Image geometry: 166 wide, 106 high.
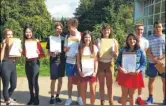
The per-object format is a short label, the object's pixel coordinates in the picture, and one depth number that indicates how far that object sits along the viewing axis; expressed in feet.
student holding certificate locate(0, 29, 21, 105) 5.65
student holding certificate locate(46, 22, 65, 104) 6.27
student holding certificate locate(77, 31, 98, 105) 5.69
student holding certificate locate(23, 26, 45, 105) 6.01
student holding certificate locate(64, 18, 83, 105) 6.02
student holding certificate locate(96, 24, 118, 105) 5.83
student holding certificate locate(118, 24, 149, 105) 5.49
